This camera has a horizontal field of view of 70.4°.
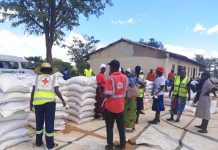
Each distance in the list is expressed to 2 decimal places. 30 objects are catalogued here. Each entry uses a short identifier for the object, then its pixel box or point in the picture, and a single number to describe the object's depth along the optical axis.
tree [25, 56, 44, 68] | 14.88
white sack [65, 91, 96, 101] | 4.17
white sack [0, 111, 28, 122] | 2.90
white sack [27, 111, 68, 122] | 3.52
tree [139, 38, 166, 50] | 22.04
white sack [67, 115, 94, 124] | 4.11
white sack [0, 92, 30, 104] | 2.91
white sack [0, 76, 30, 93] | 3.01
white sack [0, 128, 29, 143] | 2.85
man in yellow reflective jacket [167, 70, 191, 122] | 4.64
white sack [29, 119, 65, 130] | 3.56
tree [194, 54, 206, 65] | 33.86
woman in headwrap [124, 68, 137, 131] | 3.74
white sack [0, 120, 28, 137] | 2.87
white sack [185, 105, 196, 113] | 6.21
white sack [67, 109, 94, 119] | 4.13
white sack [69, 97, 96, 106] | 4.16
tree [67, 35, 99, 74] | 16.26
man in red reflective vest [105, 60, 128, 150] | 2.93
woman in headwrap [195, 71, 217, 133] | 4.23
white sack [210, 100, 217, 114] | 6.41
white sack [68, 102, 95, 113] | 4.14
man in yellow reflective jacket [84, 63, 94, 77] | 5.88
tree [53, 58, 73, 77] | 15.34
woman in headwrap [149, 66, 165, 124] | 4.26
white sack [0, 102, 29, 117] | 2.81
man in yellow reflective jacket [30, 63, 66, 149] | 2.88
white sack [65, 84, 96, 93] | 4.19
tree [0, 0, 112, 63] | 12.46
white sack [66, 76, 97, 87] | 4.23
